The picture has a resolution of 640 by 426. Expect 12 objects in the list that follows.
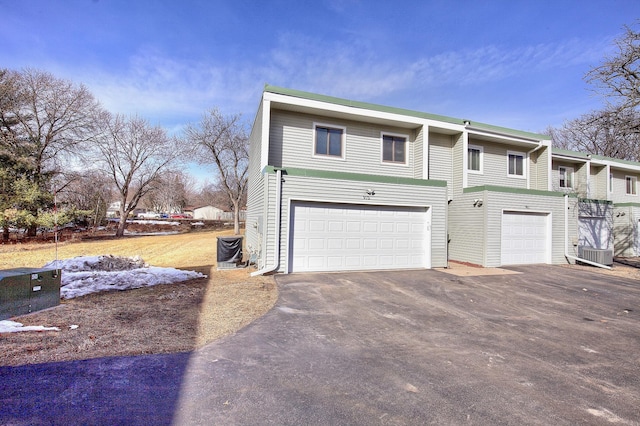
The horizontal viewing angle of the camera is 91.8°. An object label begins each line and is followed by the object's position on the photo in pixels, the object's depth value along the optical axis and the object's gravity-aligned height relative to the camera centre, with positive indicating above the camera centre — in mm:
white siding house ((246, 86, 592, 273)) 9906 +994
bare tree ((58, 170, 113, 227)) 23422 +1763
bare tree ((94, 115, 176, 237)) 25953 +5137
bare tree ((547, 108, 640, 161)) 11352 +3878
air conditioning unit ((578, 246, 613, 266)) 12930 -1315
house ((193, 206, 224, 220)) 75500 +850
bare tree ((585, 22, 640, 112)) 10883 +5566
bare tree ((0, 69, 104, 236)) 19078 +5910
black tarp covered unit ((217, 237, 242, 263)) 10875 -1165
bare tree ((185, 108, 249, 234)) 29844 +6745
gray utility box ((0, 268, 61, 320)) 4891 -1330
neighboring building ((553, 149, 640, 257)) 16531 +1201
